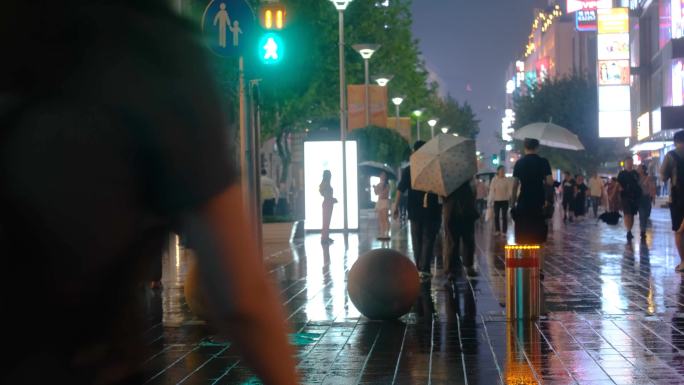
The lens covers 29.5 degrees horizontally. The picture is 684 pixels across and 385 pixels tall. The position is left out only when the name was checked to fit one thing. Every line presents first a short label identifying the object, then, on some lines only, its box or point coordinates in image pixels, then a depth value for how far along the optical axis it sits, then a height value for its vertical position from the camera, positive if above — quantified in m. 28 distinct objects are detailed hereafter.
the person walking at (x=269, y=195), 37.41 -0.16
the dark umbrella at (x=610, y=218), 28.27 -0.76
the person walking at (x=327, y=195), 30.20 -0.14
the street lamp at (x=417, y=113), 77.62 +4.45
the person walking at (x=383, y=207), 31.77 -0.48
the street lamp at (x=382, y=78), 50.84 +4.30
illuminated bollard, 11.92 -0.88
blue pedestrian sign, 14.28 +1.84
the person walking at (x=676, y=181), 17.22 +0.01
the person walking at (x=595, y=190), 45.55 -0.23
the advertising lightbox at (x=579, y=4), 158.52 +22.89
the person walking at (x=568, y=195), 43.44 -0.36
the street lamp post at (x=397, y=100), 62.18 +4.19
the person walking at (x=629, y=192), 26.50 -0.19
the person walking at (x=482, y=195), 48.75 -0.35
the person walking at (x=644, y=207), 26.94 -0.51
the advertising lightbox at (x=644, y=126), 81.44 +3.67
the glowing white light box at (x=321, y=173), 33.44 +0.40
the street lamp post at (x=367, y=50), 38.97 +4.16
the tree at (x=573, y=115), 98.38 +5.31
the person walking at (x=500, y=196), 32.75 -0.27
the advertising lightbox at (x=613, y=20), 90.38 +11.38
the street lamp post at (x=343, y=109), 32.44 +2.19
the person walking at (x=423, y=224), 17.77 -0.51
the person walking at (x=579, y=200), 43.72 -0.54
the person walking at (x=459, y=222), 17.42 -0.48
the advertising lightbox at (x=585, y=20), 136.75 +17.23
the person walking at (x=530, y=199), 15.59 -0.17
